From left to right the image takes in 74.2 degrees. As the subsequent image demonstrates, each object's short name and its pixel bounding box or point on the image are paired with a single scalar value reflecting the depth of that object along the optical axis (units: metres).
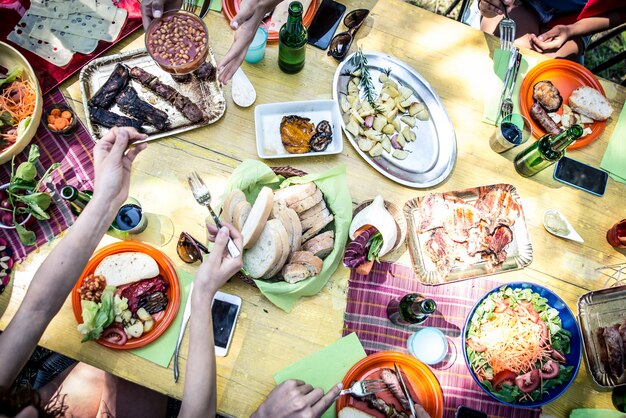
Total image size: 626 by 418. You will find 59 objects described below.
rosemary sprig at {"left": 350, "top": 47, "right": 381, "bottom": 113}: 2.23
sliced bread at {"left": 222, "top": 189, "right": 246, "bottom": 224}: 1.82
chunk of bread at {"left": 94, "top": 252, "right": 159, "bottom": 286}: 1.85
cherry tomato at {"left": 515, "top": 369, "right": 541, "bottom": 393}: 1.85
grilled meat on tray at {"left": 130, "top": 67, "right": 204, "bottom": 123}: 2.09
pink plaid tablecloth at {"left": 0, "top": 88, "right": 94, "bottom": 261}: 1.94
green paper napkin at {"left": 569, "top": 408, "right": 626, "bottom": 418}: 1.90
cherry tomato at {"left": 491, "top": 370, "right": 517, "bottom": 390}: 1.86
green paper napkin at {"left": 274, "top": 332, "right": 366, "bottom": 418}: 1.86
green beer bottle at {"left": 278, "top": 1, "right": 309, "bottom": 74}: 1.98
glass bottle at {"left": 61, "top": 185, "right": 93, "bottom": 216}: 1.80
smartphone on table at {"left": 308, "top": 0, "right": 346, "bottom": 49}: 2.32
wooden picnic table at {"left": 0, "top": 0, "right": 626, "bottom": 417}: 1.84
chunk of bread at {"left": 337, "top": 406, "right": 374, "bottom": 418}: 1.73
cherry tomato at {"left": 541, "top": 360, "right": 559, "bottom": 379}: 1.89
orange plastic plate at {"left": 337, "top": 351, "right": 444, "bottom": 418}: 1.82
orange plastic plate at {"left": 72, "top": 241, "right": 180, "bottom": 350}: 1.80
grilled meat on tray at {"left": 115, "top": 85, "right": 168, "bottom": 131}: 2.07
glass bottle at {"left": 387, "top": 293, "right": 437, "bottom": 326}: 1.78
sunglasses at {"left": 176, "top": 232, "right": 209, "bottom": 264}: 1.91
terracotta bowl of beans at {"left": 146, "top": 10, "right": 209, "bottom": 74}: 2.03
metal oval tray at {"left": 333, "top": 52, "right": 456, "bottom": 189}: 2.16
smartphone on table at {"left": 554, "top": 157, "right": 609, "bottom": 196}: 2.25
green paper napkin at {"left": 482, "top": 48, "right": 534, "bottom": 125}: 2.32
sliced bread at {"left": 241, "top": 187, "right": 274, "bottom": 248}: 1.76
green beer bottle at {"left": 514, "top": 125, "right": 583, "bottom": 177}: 1.97
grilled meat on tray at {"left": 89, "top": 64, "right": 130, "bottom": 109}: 2.07
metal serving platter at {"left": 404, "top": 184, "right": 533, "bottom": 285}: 2.03
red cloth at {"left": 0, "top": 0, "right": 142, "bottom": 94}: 2.10
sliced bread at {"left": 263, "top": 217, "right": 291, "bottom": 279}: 1.76
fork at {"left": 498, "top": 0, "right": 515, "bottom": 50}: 2.33
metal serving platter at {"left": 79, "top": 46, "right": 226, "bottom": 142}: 2.09
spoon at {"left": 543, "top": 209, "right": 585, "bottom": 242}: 2.13
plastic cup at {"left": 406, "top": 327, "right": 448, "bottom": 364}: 1.92
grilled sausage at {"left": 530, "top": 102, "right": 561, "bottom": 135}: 2.27
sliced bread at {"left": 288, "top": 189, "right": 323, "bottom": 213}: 1.89
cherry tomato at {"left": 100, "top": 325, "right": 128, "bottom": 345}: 1.78
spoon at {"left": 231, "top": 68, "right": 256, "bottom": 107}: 2.16
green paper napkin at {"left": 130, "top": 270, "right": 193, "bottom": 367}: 1.81
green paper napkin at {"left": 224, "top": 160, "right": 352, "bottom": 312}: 1.84
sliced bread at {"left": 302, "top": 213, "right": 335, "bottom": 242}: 1.94
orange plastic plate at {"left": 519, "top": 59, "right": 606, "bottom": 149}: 2.33
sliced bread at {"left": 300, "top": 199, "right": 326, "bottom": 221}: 1.94
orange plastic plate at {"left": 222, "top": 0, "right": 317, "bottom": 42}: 2.28
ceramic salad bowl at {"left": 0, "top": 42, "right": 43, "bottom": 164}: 1.93
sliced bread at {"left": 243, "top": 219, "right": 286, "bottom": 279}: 1.74
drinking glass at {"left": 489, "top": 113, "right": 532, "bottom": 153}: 2.19
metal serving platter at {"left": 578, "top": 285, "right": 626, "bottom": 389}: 1.95
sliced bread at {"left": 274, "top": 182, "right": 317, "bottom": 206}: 1.90
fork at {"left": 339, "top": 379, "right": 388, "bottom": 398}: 1.73
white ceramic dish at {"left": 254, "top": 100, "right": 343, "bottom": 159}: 2.09
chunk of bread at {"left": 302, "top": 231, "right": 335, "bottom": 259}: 1.89
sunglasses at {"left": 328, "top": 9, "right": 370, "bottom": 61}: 2.25
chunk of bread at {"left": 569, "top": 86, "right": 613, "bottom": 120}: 2.30
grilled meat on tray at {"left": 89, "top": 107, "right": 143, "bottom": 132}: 2.04
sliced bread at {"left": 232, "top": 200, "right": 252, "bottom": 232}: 1.83
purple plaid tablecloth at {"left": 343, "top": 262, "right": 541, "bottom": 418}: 1.92
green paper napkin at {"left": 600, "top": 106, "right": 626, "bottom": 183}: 2.29
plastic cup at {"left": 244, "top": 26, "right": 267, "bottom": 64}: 2.16
